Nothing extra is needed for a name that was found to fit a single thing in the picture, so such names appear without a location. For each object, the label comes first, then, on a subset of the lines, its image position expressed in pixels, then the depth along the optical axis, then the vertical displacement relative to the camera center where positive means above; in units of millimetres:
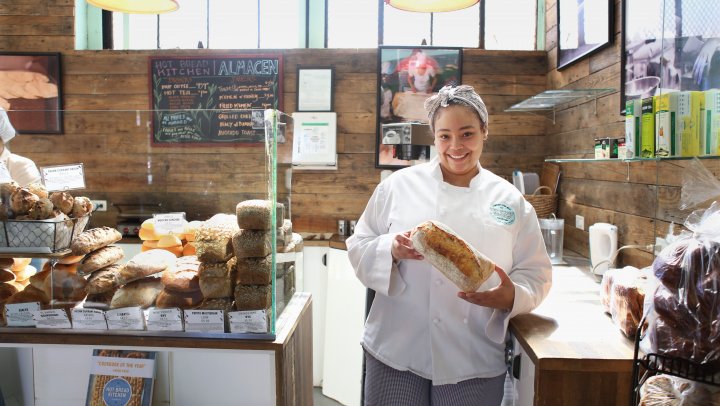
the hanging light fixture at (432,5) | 2418 +752
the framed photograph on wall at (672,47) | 1271 +367
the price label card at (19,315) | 1503 -406
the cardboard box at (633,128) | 1588 +133
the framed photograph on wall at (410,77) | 3463 +603
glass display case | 1440 -173
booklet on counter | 1632 -634
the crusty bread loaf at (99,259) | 1480 -248
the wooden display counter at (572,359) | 1171 -407
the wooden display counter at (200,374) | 1736 -674
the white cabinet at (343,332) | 3104 -934
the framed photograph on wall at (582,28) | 2389 +708
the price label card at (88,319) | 1469 -407
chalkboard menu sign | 3523 +575
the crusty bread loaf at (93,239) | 1487 -196
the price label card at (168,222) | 1534 -149
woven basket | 2906 -166
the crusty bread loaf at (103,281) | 1461 -302
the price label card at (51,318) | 1488 -411
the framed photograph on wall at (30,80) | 3561 +583
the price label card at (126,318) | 1455 -401
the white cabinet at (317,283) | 3418 -714
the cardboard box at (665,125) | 1354 +122
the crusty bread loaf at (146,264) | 1436 -255
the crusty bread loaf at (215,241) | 1420 -187
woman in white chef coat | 1460 -308
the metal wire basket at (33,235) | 1456 -178
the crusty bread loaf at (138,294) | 1456 -335
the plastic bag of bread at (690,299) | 828 -201
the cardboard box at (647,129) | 1479 +122
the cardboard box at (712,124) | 1159 +107
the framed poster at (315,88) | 3486 +534
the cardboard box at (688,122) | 1251 +120
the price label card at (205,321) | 1440 -402
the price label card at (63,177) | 1529 -23
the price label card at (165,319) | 1447 -400
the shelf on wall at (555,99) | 2480 +380
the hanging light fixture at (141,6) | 2580 +790
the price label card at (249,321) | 1437 -401
